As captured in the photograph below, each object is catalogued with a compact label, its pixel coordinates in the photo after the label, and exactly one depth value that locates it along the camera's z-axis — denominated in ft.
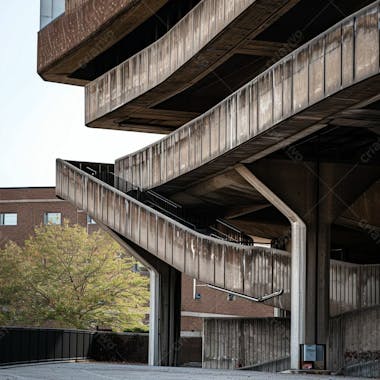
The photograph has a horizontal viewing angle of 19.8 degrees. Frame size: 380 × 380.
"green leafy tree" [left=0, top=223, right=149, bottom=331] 211.41
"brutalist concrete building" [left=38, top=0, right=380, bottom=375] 98.27
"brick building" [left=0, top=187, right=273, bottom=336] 257.34
